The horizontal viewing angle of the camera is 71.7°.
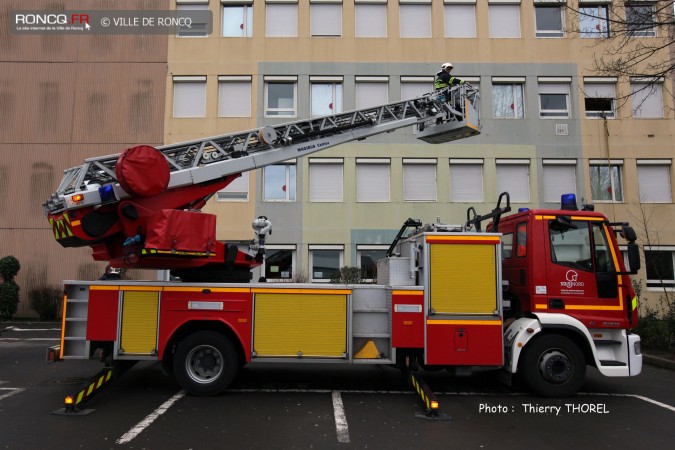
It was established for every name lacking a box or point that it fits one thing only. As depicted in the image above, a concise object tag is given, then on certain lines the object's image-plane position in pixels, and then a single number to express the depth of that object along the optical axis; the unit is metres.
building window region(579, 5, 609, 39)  18.94
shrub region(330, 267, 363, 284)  16.91
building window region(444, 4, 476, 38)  19.25
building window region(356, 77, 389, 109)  19.05
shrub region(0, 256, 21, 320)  16.66
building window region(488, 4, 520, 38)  19.33
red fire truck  6.48
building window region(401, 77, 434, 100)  18.95
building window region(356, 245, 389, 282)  18.08
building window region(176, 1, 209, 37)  19.41
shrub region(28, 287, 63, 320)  17.59
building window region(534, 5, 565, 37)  19.33
